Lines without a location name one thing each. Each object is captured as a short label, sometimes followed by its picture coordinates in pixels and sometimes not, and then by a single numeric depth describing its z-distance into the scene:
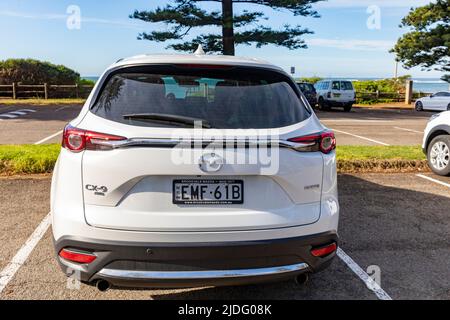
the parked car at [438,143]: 7.12
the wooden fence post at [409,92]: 32.66
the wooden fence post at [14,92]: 28.64
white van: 25.39
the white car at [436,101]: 25.86
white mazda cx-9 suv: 2.55
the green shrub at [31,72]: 29.92
